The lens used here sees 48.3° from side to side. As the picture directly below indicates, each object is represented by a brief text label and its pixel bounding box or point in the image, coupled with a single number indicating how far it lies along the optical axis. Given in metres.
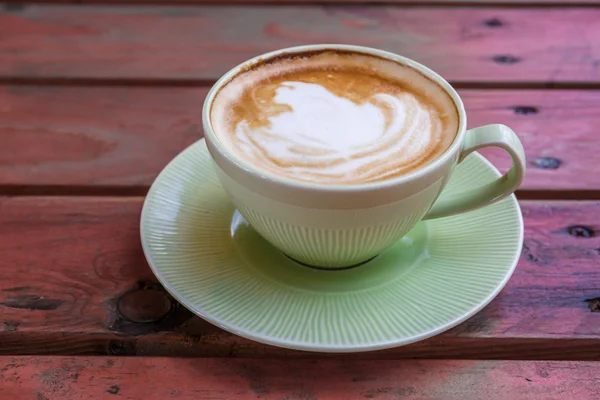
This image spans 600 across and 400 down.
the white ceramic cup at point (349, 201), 0.48
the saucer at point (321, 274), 0.48
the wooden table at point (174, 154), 0.49
